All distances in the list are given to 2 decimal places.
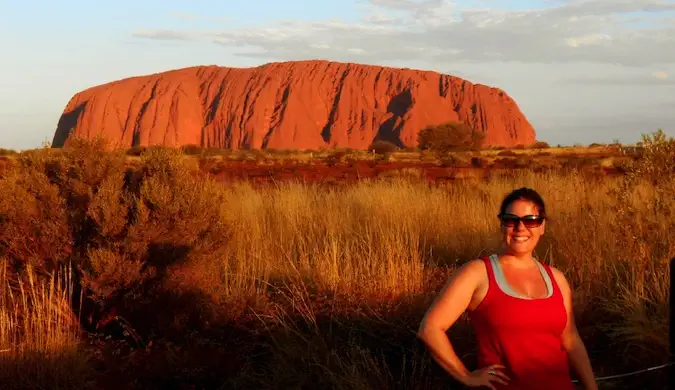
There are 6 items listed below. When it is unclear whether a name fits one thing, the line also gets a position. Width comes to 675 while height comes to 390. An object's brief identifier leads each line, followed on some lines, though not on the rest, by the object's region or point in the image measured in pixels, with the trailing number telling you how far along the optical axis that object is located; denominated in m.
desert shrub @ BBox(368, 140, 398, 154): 65.31
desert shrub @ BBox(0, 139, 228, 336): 5.99
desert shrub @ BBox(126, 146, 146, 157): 48.31
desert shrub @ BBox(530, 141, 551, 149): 75.72
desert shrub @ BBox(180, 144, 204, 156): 59.26
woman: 2.47
